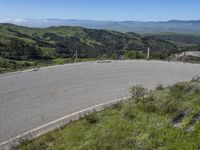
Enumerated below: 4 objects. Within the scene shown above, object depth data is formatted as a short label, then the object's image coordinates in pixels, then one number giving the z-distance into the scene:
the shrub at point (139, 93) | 5.17
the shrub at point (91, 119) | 4.40
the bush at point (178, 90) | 4.85
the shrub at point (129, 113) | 4.26
